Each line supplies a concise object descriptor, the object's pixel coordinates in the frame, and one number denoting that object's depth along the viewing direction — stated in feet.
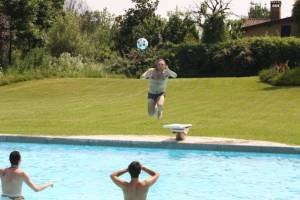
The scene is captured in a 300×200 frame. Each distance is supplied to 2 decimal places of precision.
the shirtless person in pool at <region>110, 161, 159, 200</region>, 26.13
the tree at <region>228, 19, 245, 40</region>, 193.98
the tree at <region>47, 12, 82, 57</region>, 176.45
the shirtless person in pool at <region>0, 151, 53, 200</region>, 29.12
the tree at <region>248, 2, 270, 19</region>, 410.47
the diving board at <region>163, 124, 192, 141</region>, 54.49
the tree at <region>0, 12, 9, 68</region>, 155.33
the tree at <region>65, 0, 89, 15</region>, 297.70
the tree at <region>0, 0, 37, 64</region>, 162.20
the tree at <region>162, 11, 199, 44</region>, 192.95
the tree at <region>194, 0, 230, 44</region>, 166.27
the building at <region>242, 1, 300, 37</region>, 193.98
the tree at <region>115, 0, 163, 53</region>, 220.02
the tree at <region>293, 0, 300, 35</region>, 118.62
